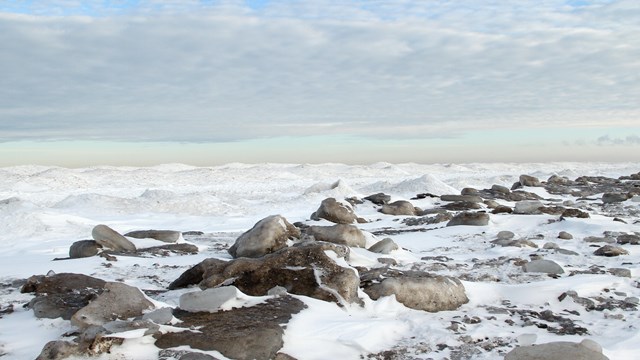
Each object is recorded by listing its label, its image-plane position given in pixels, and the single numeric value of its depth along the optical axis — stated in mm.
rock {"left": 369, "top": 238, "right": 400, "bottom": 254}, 7949
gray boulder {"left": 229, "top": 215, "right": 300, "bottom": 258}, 7914
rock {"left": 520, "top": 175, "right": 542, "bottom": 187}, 24844
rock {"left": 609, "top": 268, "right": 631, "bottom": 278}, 6478
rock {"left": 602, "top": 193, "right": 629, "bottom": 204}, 17297
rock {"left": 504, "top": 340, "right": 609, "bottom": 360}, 3799
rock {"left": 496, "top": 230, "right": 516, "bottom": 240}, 9433
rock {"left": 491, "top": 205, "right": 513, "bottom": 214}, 13287
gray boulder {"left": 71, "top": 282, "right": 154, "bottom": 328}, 4270
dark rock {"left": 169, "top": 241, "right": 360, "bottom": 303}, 5219
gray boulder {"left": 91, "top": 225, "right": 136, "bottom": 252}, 8352
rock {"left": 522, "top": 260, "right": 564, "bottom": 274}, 6773
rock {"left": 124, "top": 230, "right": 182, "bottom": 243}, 9555
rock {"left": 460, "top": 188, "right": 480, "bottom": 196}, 19922
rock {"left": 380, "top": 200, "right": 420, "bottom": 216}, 14719
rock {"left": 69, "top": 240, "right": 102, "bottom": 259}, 8109
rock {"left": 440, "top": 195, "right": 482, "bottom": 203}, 17109
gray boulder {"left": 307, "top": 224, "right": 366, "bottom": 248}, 8367
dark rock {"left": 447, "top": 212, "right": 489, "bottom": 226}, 11219
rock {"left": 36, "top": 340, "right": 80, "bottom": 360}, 3617
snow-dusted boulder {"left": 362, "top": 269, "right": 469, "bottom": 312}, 5277
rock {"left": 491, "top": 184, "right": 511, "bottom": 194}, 21266
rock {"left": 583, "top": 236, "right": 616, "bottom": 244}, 9008
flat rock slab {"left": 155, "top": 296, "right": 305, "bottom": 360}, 3885
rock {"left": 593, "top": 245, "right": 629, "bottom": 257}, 7895
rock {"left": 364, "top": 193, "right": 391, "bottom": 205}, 17266
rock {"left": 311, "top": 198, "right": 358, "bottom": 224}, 12297
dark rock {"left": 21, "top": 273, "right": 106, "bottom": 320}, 4578
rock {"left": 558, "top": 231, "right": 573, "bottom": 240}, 9508
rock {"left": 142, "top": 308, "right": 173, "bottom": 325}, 4203
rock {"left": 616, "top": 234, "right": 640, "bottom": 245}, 8780
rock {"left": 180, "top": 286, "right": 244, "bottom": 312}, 4559
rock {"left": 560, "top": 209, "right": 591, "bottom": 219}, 11977
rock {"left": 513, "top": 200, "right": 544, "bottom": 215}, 13221
